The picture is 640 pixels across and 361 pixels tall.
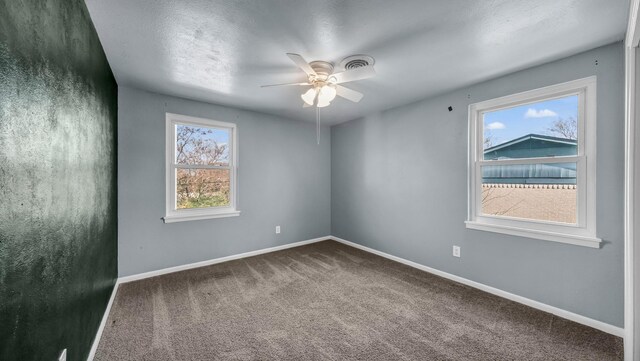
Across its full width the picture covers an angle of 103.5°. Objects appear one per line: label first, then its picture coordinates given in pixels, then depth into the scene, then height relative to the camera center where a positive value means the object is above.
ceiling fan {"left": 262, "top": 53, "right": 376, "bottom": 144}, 2.15 +0.90
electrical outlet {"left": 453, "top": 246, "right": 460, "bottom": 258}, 3.04 -0.86
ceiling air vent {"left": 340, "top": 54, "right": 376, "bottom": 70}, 2.22 +1.08
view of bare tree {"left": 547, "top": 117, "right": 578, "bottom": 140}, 2.32 +0.49
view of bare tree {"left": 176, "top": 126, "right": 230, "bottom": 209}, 3.45 +0.11
